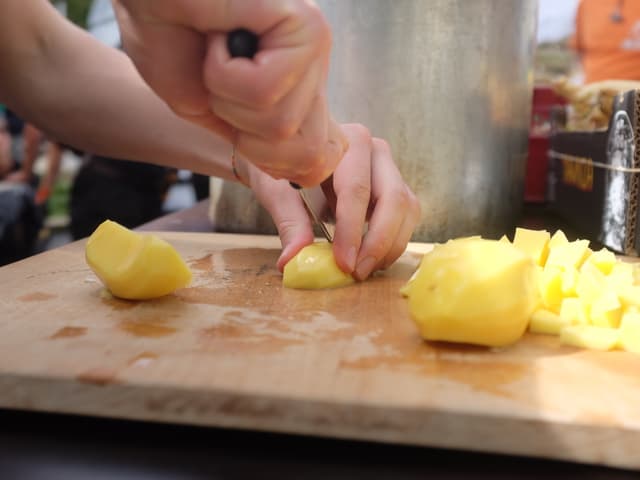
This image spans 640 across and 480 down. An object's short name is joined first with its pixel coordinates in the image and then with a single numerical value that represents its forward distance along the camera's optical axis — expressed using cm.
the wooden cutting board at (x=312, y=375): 61
